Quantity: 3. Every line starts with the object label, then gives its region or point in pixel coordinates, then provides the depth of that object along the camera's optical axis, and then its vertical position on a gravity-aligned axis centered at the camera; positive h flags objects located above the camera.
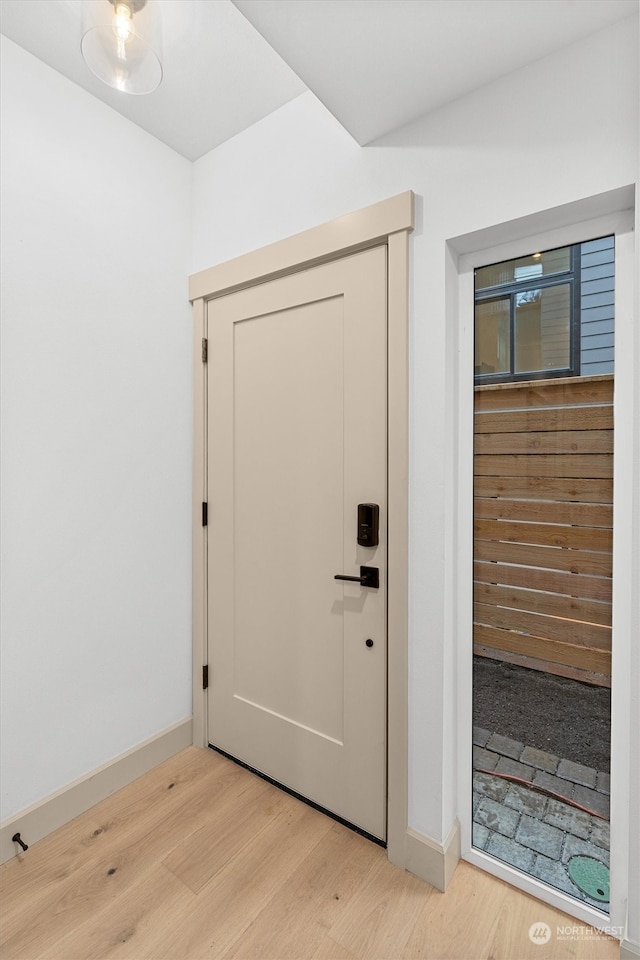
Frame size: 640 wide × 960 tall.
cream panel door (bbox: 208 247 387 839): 1.66 -0.23
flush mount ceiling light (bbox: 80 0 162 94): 1.22 +1.16
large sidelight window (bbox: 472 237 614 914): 1.39 -0.28
